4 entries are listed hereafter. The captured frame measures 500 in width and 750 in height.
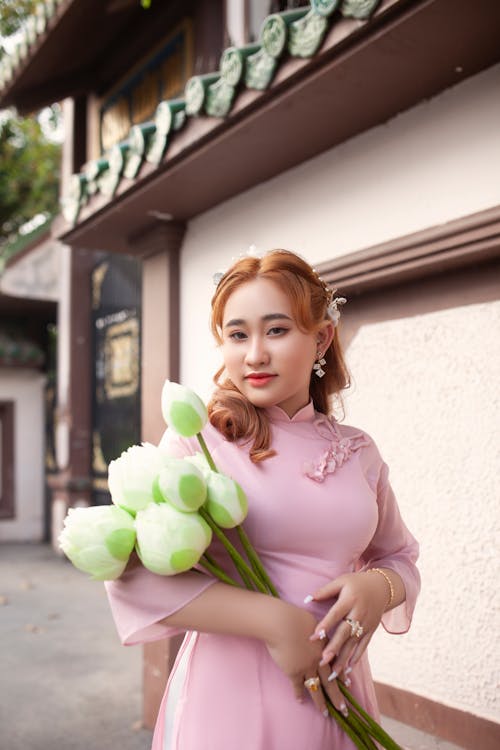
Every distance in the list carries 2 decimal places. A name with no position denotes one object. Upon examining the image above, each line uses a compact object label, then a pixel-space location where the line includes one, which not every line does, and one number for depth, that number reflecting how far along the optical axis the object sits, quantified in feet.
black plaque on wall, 23.72
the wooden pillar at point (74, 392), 26.23
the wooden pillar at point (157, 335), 11.33
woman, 4.39
